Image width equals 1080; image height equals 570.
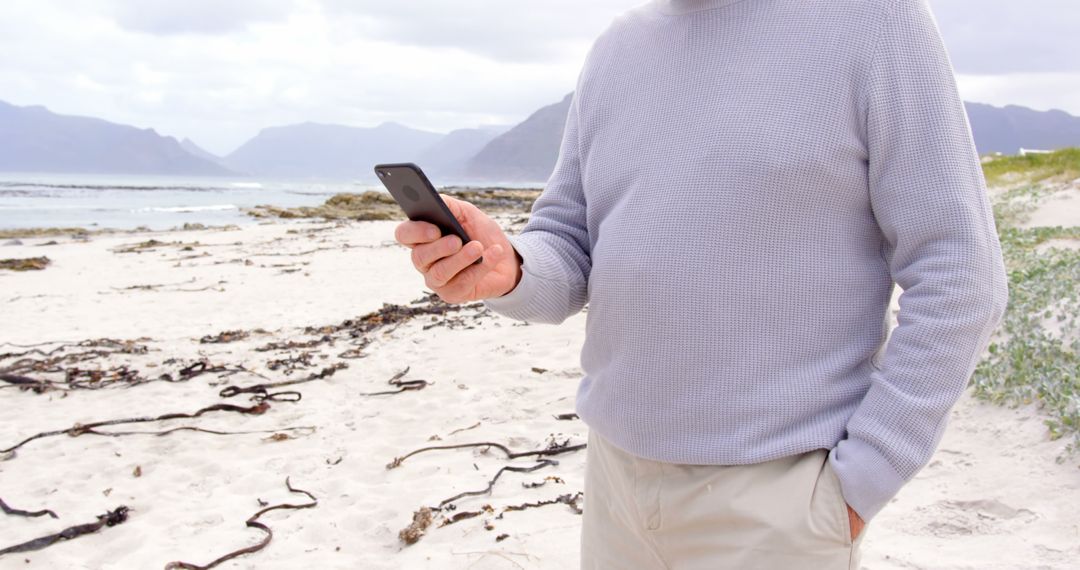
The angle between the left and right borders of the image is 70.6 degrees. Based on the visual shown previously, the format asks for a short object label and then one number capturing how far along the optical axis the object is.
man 1.26
